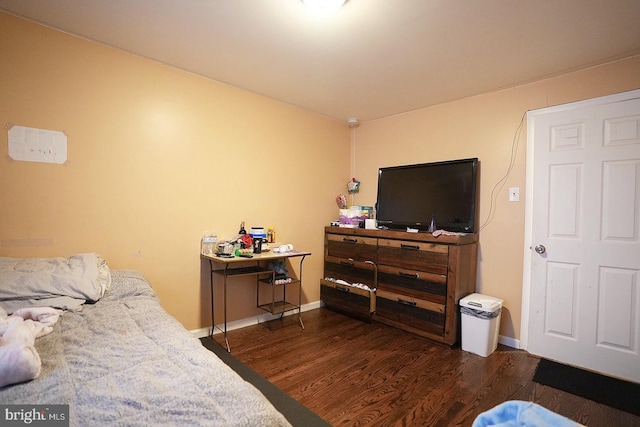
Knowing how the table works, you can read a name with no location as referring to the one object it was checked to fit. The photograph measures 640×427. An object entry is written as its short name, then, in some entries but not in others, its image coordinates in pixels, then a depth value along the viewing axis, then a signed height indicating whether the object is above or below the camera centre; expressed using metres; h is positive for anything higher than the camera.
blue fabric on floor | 0.74 -0.54
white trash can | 2.50 -0.99
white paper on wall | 1.95 +0.39
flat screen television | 2.91 +0.14
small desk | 2.66 -0.64
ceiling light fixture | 1.68 +1.17
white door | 2.20 -0.20
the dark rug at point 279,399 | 1.68 -1.22
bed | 0.85 -0.59
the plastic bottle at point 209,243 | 2.75 -0.36
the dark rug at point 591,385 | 1.93 -1.25
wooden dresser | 2.66 -0.70
